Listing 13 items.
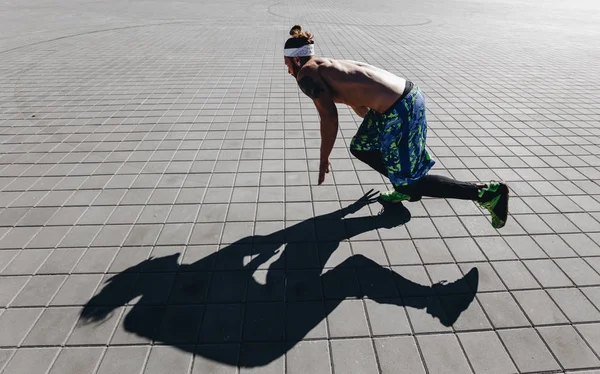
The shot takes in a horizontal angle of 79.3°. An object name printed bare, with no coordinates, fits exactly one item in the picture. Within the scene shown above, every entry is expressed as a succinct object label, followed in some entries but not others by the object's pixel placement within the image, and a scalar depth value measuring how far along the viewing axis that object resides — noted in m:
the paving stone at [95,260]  3.05
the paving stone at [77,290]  2.76
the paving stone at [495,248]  3.19
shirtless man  3.07
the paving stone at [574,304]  2.65
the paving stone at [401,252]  3.14
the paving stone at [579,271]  2.96
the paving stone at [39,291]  2.76
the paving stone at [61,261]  3.05
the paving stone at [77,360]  2.29
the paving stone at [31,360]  2.29
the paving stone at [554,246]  3.23
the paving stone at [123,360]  2.29
